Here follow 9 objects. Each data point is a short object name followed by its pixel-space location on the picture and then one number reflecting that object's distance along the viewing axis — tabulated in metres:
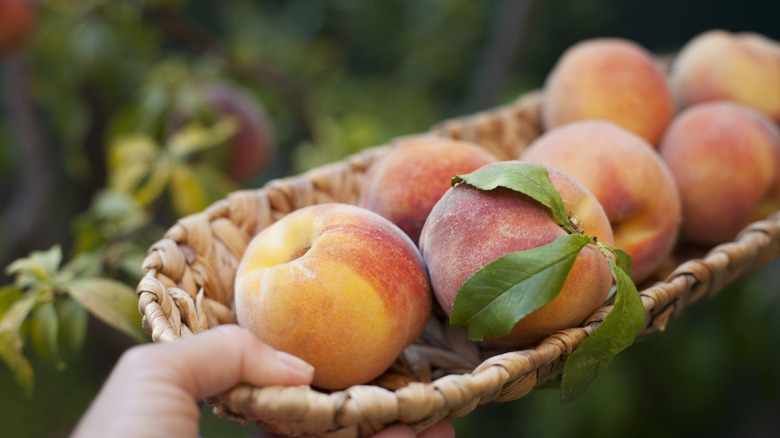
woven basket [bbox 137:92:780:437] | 0.41
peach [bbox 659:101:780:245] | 0.75
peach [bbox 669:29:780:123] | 0.87
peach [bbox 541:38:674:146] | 0.80
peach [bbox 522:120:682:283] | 0.62
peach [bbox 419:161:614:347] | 0.49
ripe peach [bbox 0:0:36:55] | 1.20
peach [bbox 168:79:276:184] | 1.12
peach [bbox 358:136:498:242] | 0.62
